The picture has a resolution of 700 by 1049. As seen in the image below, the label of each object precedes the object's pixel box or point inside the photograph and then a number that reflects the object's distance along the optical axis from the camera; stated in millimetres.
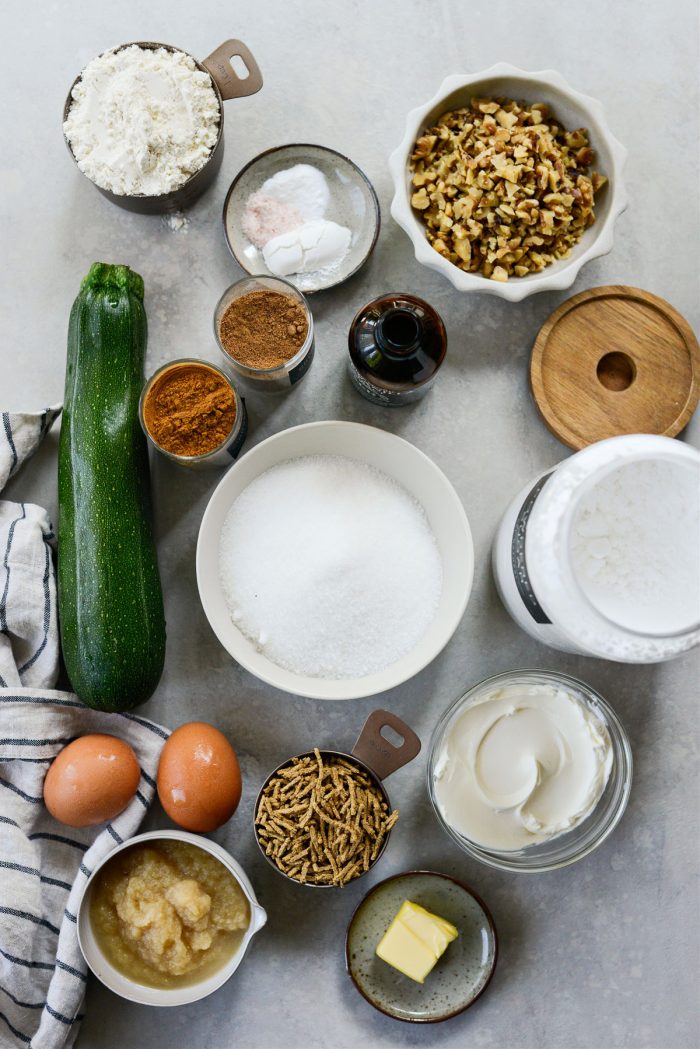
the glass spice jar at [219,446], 626
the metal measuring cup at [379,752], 633
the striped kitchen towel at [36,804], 636
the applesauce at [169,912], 618
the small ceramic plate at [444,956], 654
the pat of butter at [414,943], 633
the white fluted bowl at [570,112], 642
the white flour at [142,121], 625
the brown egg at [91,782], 620
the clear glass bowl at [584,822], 641
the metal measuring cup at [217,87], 639
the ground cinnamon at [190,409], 628
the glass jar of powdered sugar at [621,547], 568
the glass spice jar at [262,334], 631
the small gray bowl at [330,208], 665
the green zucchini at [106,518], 635
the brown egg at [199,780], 618
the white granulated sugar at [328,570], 632
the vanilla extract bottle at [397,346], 613
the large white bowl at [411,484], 628
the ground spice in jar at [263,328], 634
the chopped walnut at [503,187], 638
